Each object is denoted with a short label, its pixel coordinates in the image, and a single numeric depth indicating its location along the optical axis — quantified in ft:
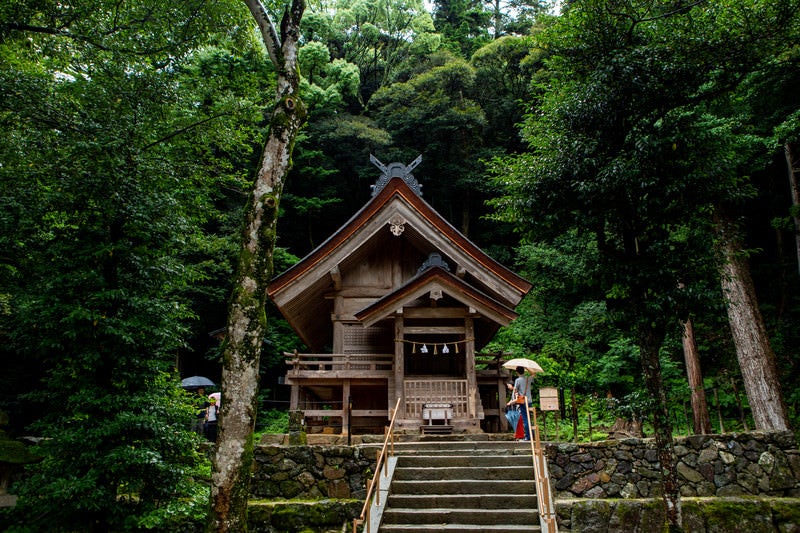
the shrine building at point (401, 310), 36.83
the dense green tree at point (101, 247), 22.18
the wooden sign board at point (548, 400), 31.71
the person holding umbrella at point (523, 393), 33.65
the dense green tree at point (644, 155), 27.37
